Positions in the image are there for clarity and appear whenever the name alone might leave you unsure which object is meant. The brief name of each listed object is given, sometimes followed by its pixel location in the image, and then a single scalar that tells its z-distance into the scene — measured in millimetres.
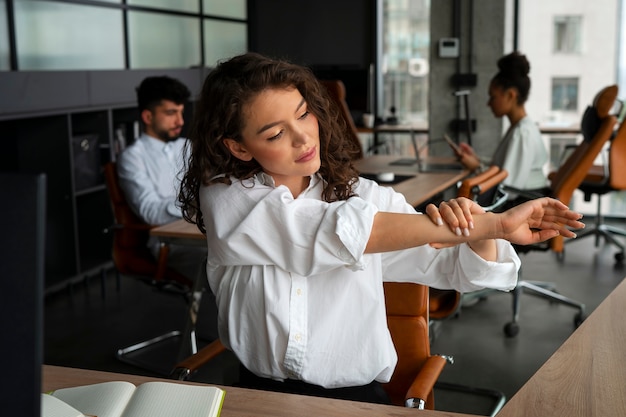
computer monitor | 581
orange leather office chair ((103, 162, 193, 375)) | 3174
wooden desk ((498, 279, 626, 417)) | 1044
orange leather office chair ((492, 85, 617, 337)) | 3455
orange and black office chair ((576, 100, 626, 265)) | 4789
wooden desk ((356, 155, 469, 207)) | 3236
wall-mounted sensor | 5758
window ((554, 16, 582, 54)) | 6316
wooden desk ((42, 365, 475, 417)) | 1065
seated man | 3254
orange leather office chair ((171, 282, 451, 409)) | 1665
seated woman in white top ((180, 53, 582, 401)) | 1371
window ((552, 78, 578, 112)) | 6406
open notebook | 973
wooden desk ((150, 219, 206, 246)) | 2582
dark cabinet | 4051
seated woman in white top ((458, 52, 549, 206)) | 3838
